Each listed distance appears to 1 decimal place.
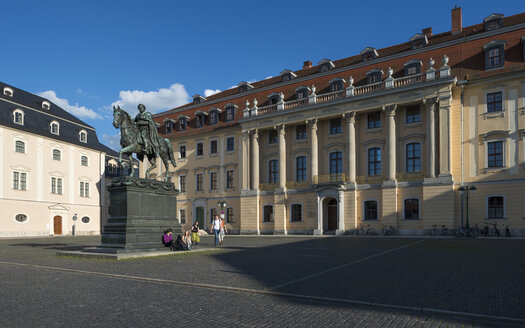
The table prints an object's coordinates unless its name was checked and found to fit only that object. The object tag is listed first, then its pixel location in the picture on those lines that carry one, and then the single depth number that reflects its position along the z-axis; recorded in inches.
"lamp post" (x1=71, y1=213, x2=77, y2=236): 2001.8
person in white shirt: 877.2
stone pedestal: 666.2
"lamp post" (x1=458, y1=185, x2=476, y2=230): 1164.4
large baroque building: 1254.3
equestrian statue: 727.7
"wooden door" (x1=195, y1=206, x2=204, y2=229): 1882.4
